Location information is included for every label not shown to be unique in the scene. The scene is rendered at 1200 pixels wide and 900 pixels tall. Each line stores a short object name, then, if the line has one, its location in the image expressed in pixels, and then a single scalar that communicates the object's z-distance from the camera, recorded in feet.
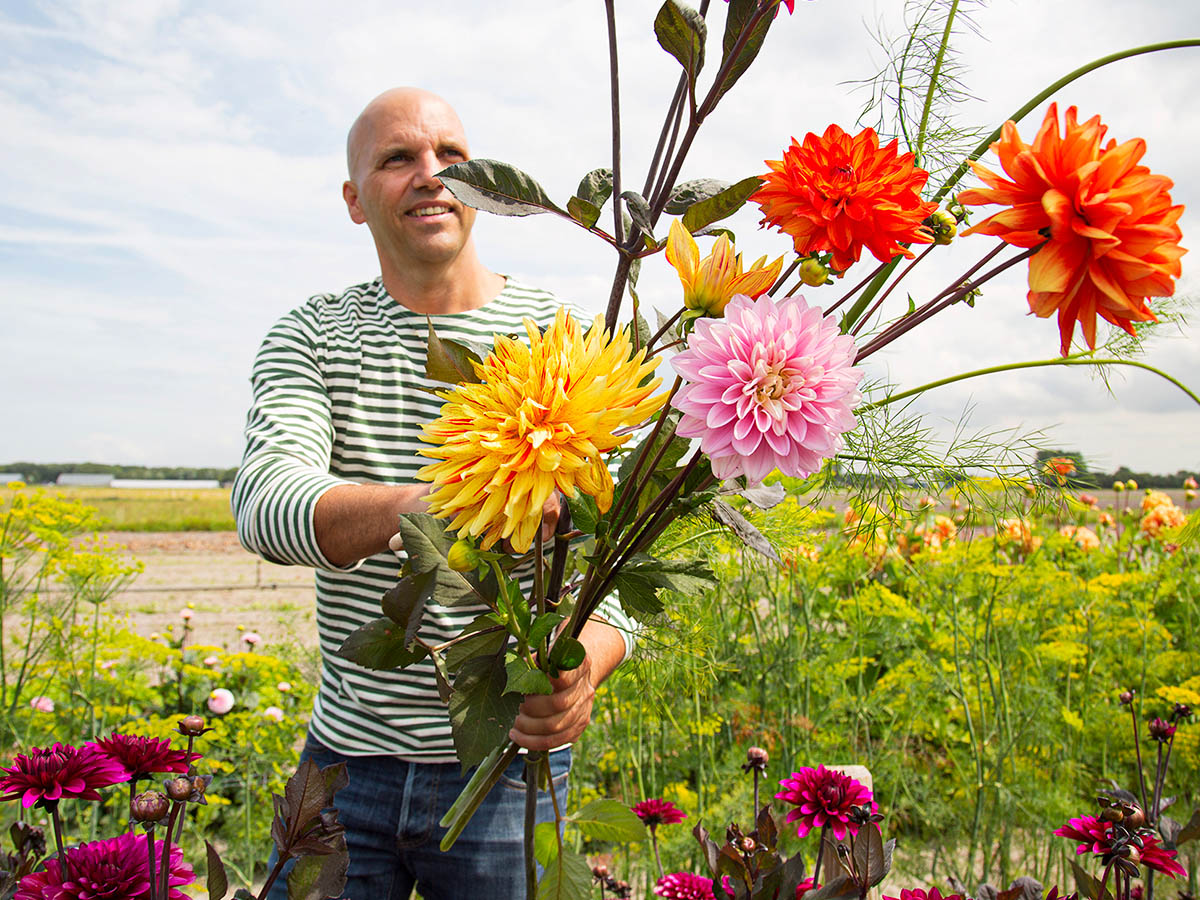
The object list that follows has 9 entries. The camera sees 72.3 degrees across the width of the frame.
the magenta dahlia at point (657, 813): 3.92
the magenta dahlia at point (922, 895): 2.32
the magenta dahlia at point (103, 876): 1.83
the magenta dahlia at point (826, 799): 2.53
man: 4.35
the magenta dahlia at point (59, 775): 2.02
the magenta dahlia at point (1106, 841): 2.52
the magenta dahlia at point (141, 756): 2.02
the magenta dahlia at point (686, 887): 2.63
